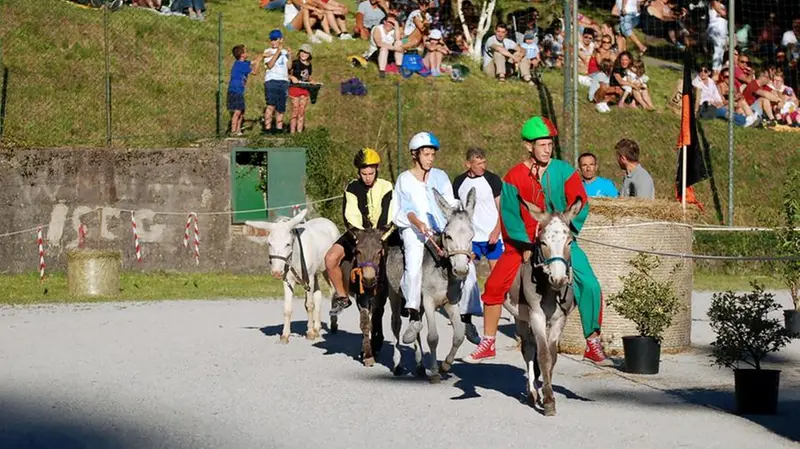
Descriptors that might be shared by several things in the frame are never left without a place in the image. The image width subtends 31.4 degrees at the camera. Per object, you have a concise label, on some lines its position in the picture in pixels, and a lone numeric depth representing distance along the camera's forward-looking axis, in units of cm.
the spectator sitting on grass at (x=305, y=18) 3475
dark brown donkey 1586
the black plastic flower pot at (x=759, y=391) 1223
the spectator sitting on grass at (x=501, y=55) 3372
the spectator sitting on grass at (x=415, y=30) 3316
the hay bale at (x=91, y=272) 2520
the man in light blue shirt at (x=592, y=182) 1748
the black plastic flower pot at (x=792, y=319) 2013
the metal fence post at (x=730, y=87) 3122
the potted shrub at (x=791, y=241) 1872
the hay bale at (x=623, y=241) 1678
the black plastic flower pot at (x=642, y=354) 1521
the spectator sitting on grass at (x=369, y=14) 3428
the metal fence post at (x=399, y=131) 3072
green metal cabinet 2950
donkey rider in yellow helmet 1609
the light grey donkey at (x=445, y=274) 1383
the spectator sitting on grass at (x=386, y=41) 3253
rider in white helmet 1473
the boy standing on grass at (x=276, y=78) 2956
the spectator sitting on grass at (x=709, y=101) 3428
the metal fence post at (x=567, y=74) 2856
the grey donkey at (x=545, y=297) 1193
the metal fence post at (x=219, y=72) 3081
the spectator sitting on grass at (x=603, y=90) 3324
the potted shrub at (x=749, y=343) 1226
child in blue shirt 2992
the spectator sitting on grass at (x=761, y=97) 3497
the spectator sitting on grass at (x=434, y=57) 3328
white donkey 1889
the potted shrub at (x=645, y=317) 1524
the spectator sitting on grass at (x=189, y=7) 3488
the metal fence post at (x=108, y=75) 3017
